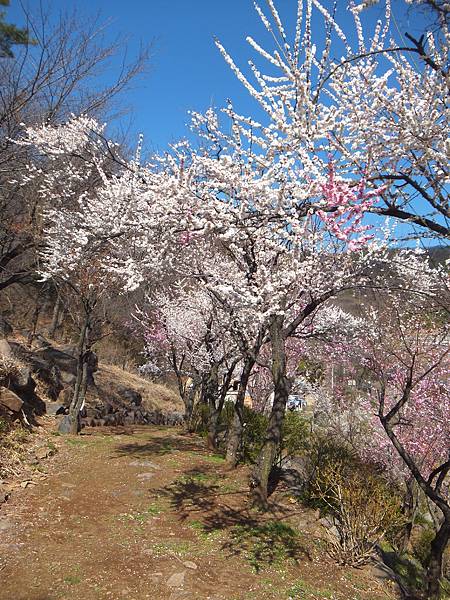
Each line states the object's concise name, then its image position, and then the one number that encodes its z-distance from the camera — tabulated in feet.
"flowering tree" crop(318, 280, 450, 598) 19.08
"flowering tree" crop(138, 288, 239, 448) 35.64
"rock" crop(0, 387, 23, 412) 29.14
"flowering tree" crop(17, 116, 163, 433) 19.52
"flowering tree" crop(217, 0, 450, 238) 11.55
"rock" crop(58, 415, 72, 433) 33.40
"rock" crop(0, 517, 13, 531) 17.05
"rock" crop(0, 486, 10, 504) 19.57
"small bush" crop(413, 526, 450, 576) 31.78
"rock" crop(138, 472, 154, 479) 24.23
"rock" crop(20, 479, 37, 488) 21.78
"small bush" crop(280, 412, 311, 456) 33.32
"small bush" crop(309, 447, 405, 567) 17.67
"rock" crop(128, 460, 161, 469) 26.12
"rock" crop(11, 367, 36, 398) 33.37
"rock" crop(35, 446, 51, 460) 26.26
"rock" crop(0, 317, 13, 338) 55.47
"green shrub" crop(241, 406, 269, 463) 30.96
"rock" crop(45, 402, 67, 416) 37.55
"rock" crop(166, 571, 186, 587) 14.11
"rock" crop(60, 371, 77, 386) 46.73
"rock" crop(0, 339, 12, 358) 33.15
